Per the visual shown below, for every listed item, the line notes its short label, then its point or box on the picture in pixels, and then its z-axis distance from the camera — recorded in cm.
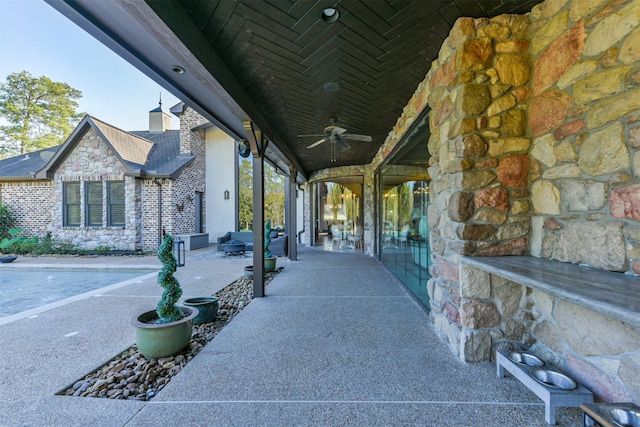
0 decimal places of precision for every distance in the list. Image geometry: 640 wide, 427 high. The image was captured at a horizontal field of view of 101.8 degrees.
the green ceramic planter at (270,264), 550
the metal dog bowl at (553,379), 154
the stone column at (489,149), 206
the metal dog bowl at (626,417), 121
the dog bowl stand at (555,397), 142
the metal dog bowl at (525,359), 181
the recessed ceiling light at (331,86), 311
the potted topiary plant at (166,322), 230
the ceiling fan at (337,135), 421
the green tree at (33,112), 1284
